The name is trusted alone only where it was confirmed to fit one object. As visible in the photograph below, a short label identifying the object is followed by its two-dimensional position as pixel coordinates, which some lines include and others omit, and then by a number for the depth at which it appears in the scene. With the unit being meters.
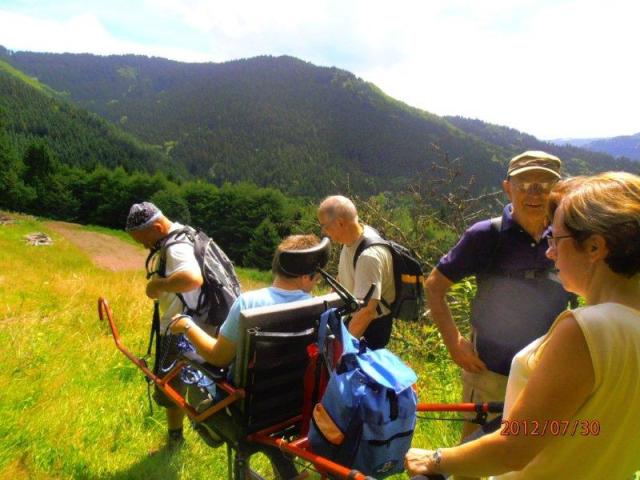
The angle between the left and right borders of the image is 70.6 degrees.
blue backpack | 1.87
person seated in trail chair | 2.54
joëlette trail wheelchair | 2.38
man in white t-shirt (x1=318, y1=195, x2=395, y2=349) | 3.52
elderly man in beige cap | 2.62
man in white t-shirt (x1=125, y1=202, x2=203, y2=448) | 3.22
